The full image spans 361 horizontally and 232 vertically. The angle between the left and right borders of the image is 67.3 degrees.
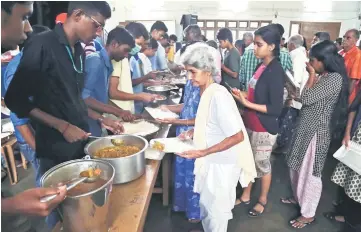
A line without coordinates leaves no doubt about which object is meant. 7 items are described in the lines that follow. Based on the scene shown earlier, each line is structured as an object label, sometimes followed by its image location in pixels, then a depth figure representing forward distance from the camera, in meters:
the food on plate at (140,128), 1.49
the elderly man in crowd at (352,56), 2.66
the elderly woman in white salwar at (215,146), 1.26
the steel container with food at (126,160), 1.03
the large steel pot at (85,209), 0.72
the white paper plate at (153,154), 1.32
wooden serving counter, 0.89
